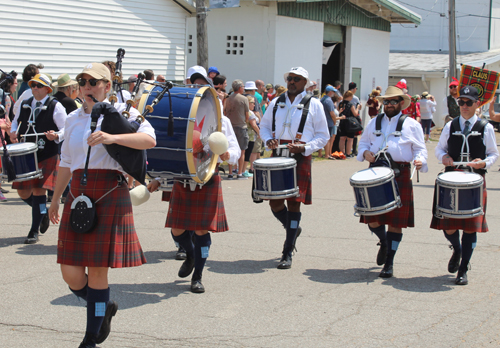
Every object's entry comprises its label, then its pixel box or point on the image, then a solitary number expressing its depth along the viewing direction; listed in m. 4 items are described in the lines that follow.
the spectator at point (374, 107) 17.46
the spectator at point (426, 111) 21.14
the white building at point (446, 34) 34.38
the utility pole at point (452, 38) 24.25
